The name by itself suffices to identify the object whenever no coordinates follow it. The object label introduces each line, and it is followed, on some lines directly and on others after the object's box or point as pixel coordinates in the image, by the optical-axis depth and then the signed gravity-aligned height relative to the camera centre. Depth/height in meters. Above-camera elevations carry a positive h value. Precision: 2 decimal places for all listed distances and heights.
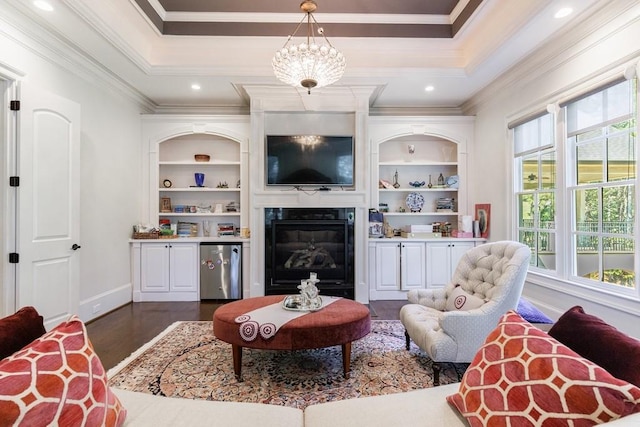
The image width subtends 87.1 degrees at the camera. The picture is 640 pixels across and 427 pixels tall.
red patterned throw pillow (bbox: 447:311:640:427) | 0.88 -0.51
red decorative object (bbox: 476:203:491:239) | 4.68 -0.05
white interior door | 2.90 +0.11
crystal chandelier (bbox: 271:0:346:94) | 3.07 +1.42
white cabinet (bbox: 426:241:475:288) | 4.73 -0.63
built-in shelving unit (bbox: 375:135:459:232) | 5.34 +0.70
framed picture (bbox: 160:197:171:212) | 5.10 +0.17
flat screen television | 4.52 +0.74
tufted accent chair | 2.27 -0.68
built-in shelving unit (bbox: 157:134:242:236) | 5.22 +0.61
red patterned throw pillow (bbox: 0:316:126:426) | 0.90 -0.49
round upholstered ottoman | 2.29 -0.81
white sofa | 1.24 -0.76
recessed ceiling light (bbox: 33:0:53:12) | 2.73 +1.73
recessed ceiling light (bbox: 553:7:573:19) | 2.80 +1.70
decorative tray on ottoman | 2.67 -0.72
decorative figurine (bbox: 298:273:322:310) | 2.71 -0.65
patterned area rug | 2.26 -1.18
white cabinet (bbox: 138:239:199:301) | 4.67 -0.73
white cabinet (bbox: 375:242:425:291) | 4.71 -0.70
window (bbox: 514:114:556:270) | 3.60 +0.30
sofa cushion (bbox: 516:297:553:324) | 2.76 -0.84
